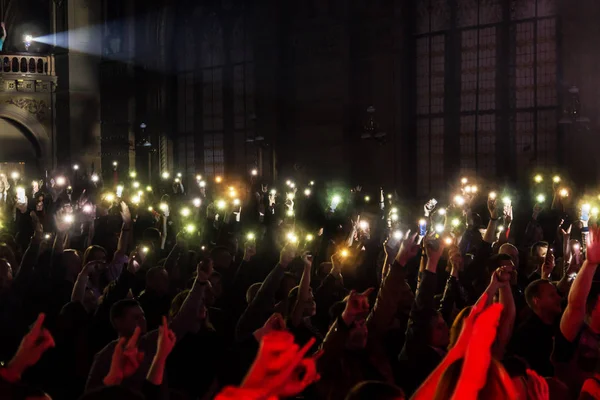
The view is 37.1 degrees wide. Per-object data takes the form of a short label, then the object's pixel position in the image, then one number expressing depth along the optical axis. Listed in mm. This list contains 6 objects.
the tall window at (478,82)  23484
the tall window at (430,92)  24484
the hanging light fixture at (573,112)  20062
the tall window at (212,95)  31312
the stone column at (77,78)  34562
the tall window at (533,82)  22172
